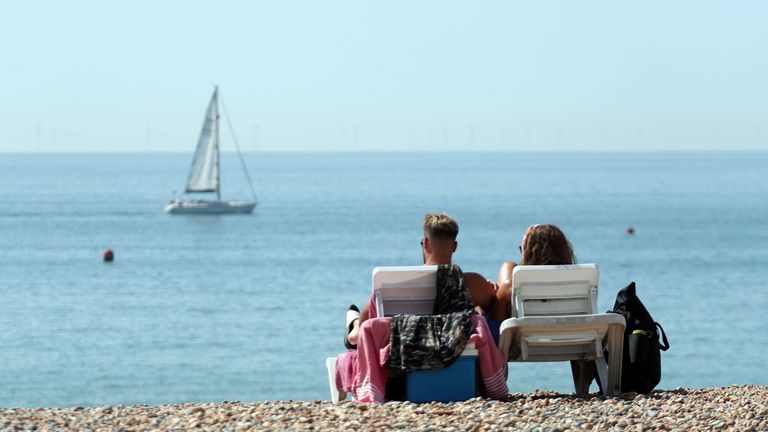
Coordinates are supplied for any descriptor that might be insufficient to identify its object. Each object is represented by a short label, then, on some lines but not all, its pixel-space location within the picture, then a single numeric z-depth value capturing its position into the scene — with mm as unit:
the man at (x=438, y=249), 16328
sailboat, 162500
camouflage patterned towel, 15742
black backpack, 16922
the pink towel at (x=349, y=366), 16297
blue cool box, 15984
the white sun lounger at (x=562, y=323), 16328
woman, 16781
